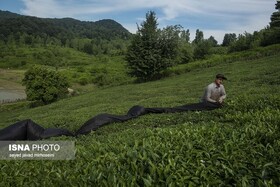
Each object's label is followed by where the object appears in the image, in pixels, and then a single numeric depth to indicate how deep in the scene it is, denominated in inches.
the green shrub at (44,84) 2225.6
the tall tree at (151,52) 2315.5
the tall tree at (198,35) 7642.7
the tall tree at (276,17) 3135.6
